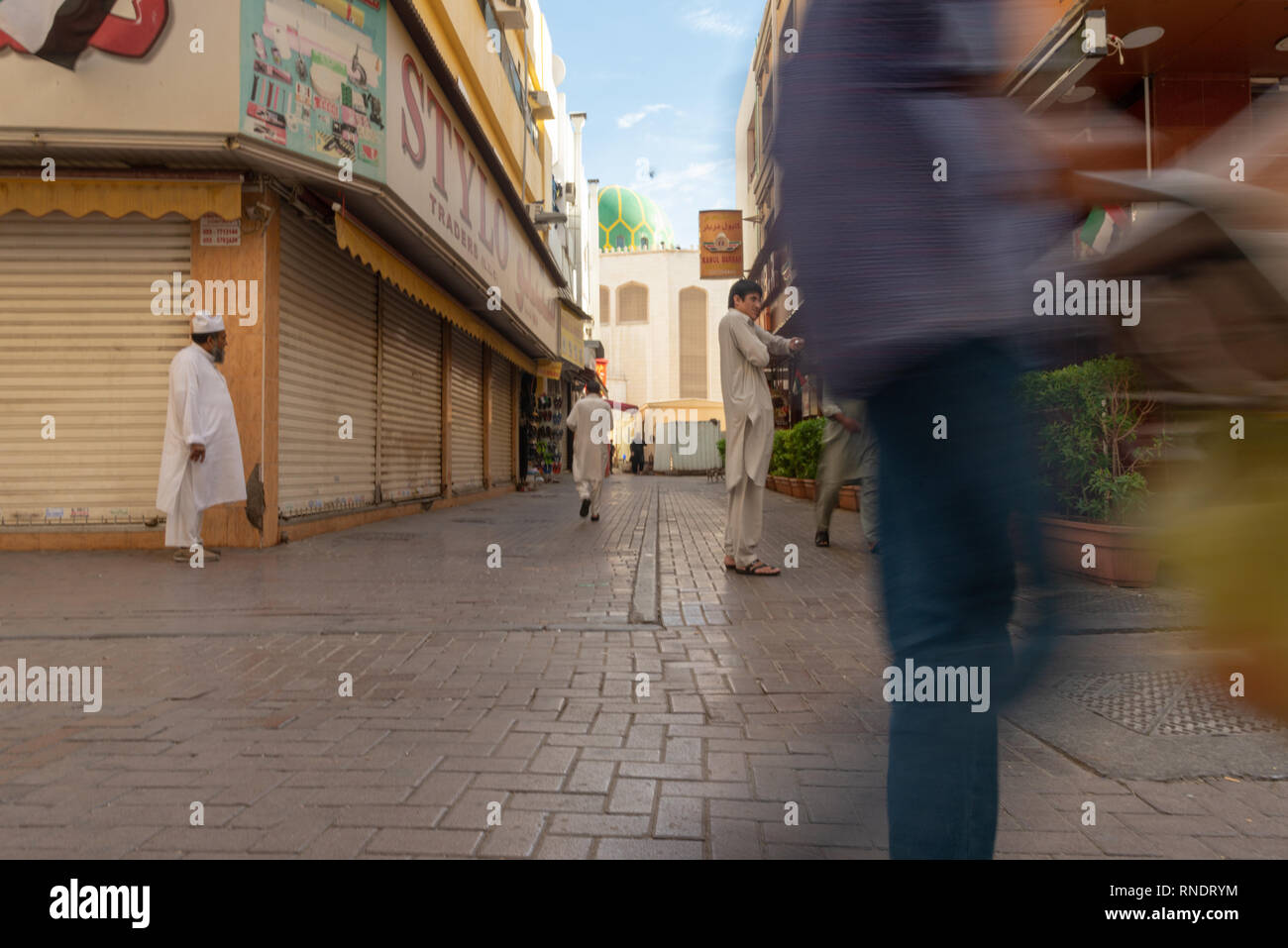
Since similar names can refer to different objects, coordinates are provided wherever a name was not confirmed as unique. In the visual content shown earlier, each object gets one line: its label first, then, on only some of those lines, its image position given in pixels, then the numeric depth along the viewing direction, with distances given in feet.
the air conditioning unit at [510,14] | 56.18
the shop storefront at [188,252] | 23.49
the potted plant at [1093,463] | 16.72
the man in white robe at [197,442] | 22.04
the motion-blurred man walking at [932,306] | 4.37
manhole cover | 9.30
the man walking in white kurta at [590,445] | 35.50
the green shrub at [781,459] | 55.52
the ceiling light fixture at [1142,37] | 25.41
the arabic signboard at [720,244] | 85.92
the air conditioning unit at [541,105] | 76.54
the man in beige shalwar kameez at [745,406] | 19.51
